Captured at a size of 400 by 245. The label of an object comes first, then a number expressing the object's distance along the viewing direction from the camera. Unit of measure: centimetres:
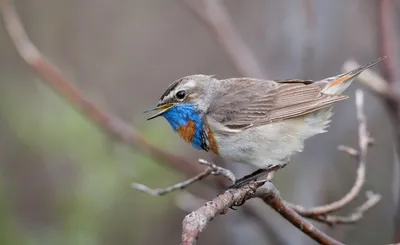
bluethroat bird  745
